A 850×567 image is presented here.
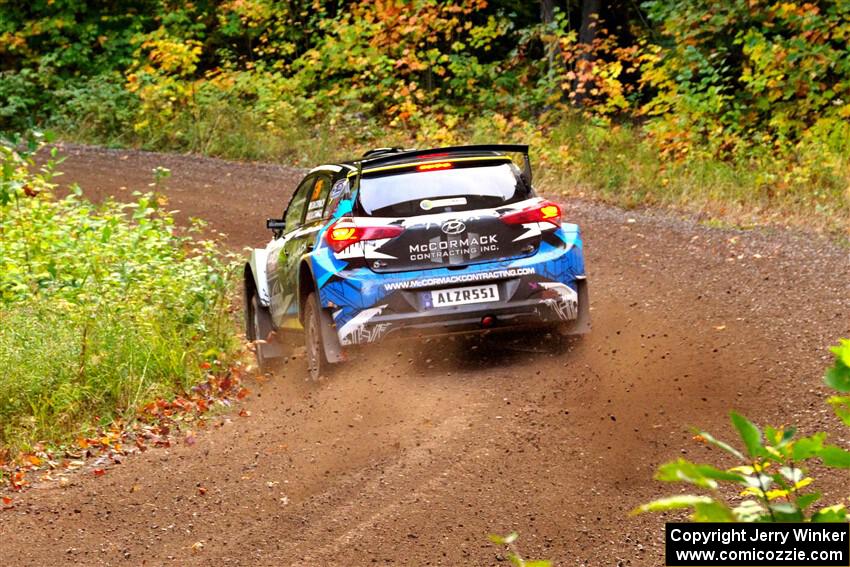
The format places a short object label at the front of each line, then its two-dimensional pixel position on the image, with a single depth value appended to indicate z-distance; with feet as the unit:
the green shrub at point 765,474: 24.47
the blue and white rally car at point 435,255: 78.75
